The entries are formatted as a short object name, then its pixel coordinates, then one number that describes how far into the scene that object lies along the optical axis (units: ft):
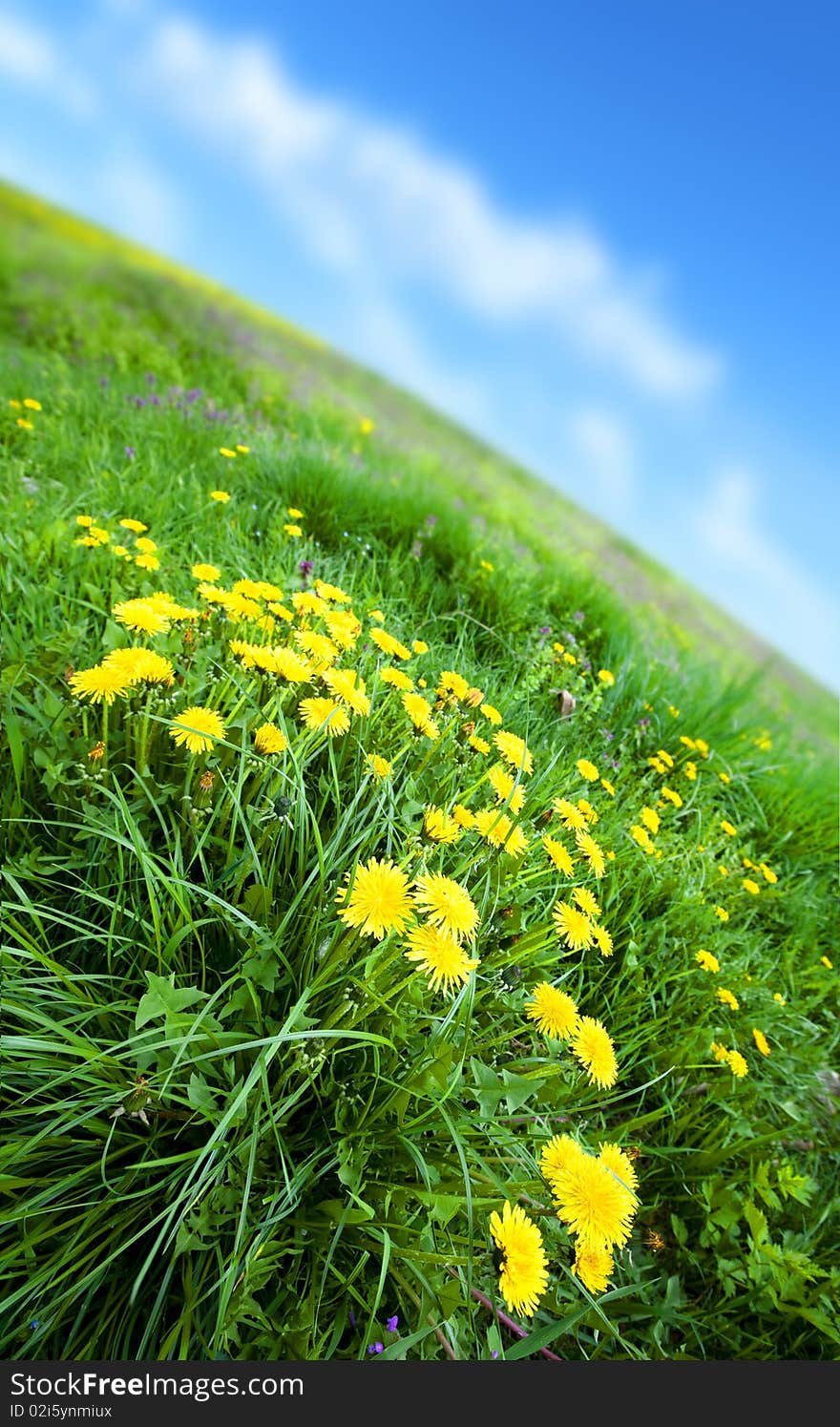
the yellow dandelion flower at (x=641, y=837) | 2.25
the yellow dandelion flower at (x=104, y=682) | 1.42
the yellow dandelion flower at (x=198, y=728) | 1.40
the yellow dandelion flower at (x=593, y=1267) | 1.07
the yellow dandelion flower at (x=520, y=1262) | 1.04
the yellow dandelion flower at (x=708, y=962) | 2.05
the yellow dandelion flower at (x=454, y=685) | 1.86
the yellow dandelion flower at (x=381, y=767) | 1.50
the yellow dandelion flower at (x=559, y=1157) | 1.12
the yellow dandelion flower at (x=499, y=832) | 1.38
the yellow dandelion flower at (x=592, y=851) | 1.62
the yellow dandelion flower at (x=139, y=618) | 1.57
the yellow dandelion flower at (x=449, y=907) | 1.09
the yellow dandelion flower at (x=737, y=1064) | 1.85
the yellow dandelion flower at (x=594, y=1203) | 1.06
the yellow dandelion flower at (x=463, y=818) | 1.52
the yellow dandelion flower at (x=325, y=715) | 1.52
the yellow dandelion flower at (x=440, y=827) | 1.35
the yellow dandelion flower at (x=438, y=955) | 1.07
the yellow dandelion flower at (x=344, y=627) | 1.84
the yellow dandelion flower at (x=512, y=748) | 1.65
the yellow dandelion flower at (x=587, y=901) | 1.56
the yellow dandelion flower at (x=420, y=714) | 1.67
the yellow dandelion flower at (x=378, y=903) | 1.05
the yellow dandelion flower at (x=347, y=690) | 1.59
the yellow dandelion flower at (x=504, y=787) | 1.51
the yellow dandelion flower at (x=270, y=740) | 1.47
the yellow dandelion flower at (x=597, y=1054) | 1.30
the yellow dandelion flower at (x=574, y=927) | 1.42
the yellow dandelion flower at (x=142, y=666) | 1.42
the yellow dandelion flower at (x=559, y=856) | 1.51
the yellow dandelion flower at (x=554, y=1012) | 1.28
